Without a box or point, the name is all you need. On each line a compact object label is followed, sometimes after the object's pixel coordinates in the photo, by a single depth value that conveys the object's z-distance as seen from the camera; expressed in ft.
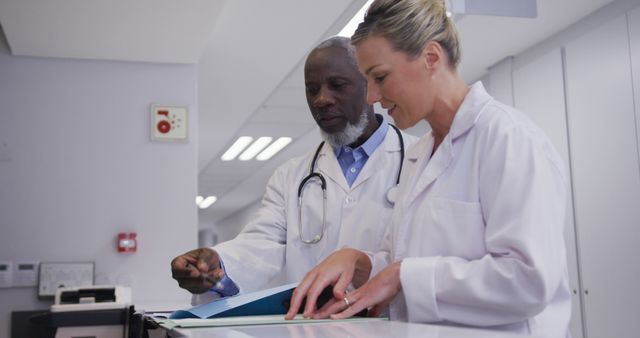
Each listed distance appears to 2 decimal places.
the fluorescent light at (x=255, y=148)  22.04
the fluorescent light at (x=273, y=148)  22.29
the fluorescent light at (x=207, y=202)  36.35
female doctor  3.27
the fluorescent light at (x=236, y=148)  21.99
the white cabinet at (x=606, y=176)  11.36
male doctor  5.29
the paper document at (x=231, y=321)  3.21
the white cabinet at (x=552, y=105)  12.66
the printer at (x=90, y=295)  8.99
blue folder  3.78
